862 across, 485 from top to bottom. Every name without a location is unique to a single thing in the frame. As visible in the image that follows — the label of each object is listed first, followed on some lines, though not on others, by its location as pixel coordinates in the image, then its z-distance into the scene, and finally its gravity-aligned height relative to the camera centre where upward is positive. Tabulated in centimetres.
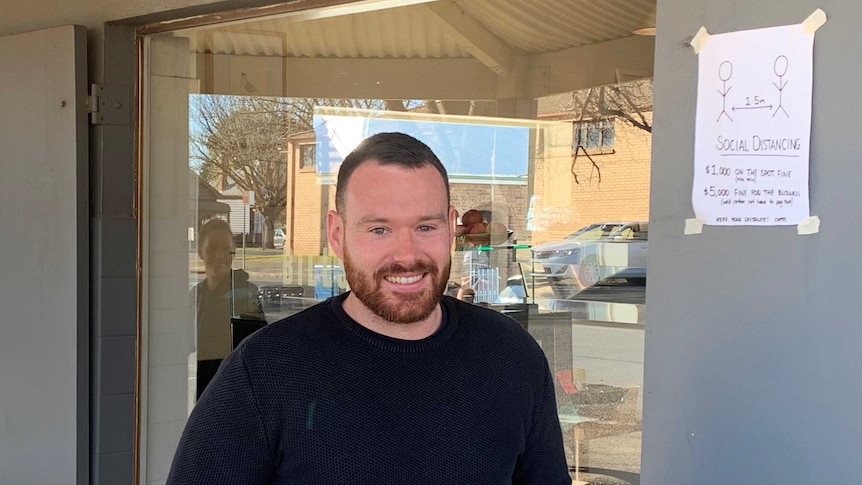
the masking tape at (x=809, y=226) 169 +0
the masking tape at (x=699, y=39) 185 +41
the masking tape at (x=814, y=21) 168 +41
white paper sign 171 +20
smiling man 138 -28
